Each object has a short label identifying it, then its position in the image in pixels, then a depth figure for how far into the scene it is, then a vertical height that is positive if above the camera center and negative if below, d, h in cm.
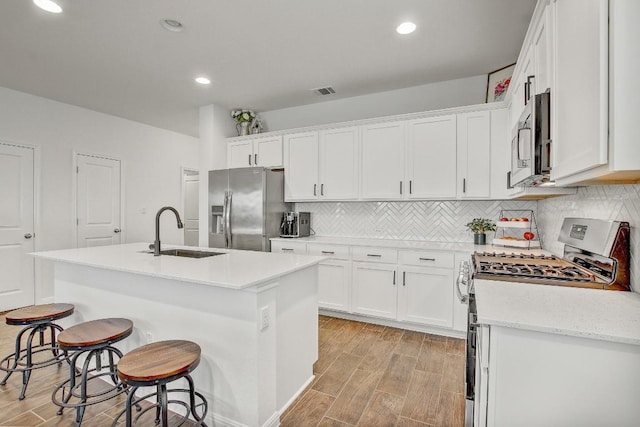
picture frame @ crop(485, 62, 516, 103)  318 +135
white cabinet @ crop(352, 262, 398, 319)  330 -84
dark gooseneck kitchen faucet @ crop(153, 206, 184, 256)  238 -25
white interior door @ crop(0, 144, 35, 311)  384 -22
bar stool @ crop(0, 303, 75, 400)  208 -74
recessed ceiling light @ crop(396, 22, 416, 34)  253 +149
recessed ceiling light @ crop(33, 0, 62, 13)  226 +148
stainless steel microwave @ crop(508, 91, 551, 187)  149 +38
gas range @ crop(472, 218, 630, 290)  144 -29
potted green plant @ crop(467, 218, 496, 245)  328 -18
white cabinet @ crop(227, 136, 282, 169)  425 +80
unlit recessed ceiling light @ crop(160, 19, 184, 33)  251 +149
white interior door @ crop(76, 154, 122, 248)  460 +13
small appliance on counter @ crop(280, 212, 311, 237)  405 -18
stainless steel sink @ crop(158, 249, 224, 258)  266 -37
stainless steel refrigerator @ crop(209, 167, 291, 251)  387 +4
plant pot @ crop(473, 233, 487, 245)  328 -28
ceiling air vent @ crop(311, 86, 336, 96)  387 +150
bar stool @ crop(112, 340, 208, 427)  139 -72
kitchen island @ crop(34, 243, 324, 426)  168 -64
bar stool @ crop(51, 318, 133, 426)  173 -74
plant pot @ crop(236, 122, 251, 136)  459 +121
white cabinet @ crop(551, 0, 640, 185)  90 +38
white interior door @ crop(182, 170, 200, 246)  657 +4
